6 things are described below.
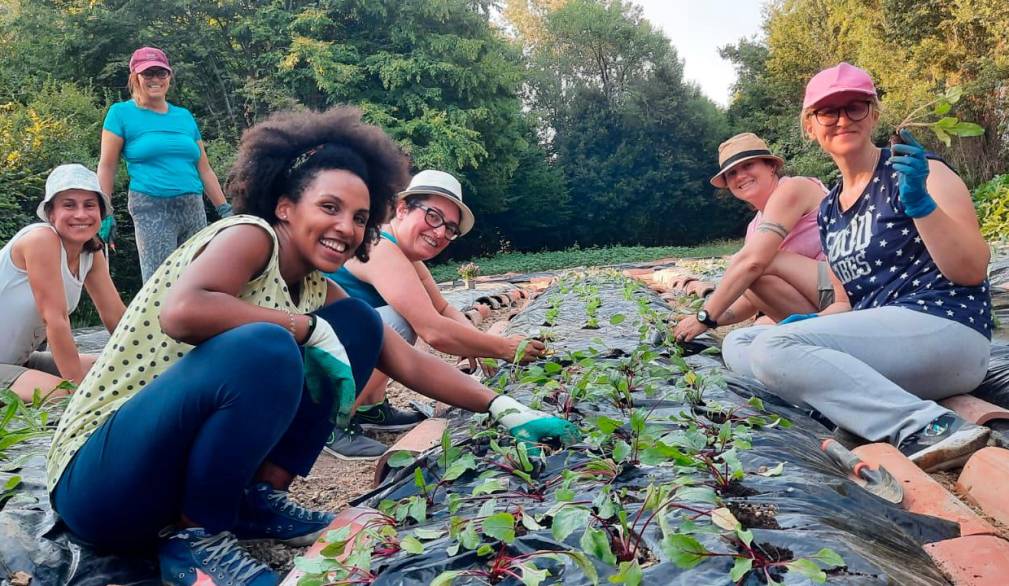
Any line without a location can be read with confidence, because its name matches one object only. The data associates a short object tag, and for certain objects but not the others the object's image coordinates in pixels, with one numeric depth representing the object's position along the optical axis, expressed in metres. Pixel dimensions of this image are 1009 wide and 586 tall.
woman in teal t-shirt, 3.79
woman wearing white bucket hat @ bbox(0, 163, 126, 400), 2.64
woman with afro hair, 1.37
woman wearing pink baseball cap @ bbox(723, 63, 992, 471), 2.00
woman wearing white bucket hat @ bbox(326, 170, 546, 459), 2.50
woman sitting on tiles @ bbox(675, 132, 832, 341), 2.86
